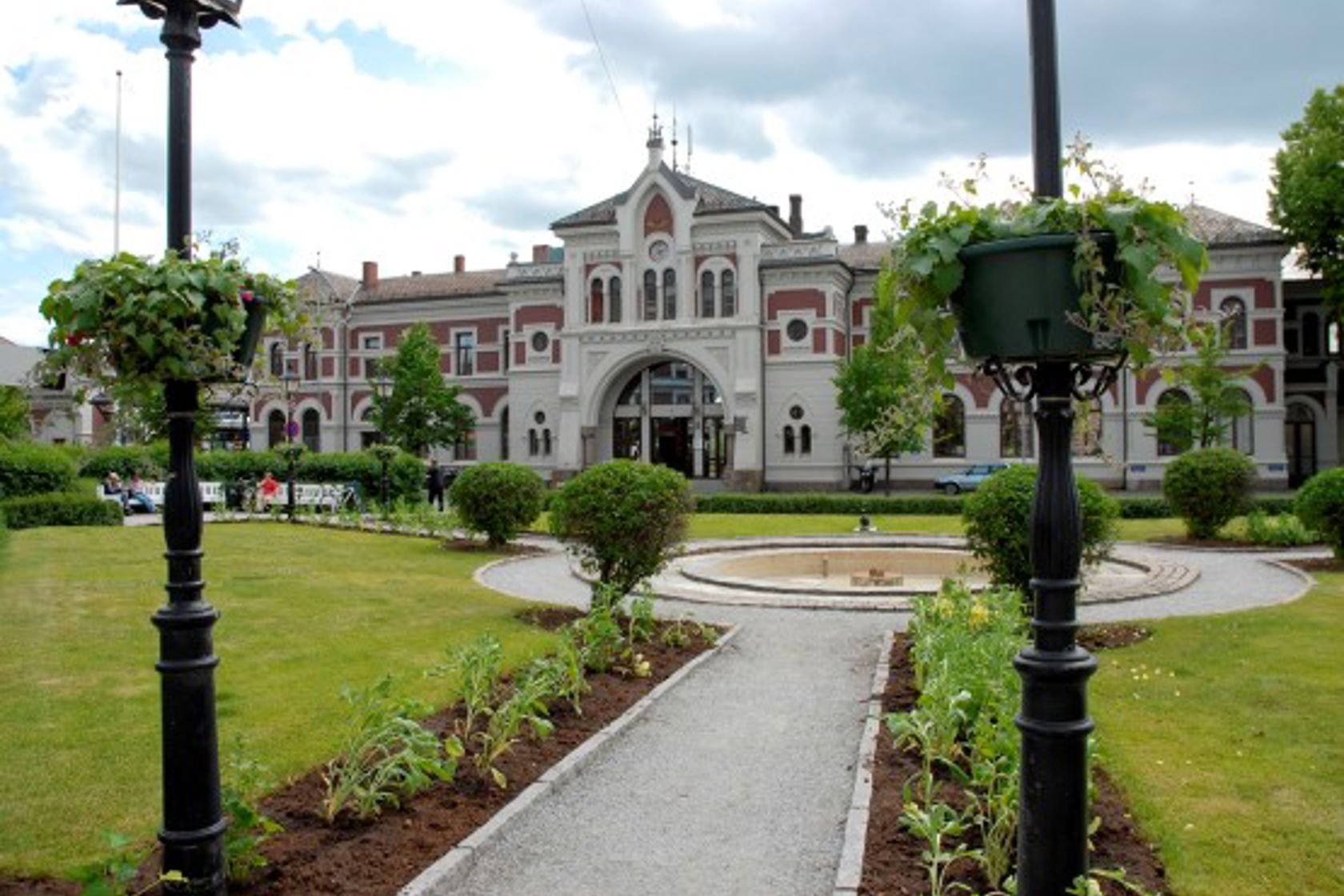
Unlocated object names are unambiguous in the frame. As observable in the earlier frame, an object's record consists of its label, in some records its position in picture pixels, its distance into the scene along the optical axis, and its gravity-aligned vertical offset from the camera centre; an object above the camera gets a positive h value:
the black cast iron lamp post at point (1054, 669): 3.36 -0.66
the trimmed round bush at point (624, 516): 11.52 -0.62
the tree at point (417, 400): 47.50 +2.70
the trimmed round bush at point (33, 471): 25.02 -0.15
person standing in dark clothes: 30.89 -0.65
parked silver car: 41.31 -0.98
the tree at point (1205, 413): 36.59 +1.36
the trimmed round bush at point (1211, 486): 20.61 -0.65
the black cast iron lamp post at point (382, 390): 48.31 +3.44
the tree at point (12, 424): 24.80 +1.14
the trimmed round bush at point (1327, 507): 16.66 -0.87
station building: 41.09 +4.41
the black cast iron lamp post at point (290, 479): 27.70 -0.45
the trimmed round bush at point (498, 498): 19.86 -0.71
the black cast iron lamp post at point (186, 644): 4.34 -0.72
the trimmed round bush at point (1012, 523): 11.50 -0.75
